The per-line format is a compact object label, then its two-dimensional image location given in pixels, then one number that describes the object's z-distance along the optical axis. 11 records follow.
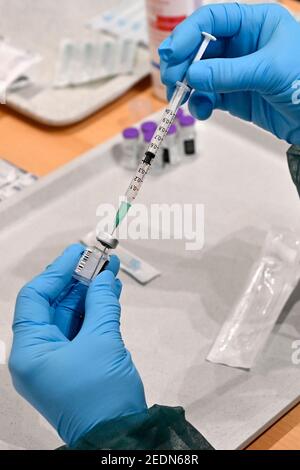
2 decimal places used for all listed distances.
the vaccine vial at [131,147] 1.25
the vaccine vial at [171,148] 1.25
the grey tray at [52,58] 1.38
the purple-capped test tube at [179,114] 1.29
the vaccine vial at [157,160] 1.25
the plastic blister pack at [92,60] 1.45
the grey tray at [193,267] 0.93
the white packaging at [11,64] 1.40
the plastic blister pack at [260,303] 0.98
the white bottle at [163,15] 1.30
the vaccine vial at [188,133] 1.27
